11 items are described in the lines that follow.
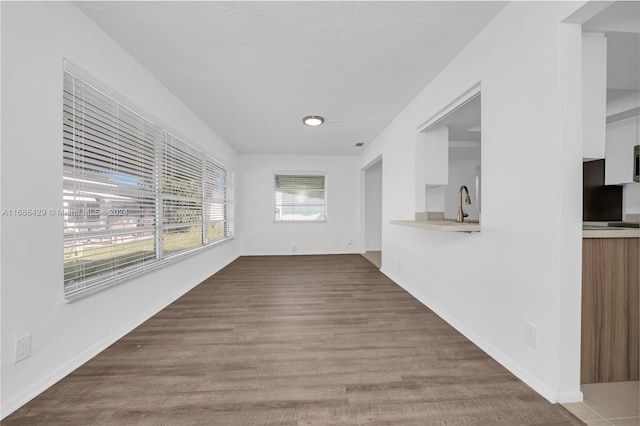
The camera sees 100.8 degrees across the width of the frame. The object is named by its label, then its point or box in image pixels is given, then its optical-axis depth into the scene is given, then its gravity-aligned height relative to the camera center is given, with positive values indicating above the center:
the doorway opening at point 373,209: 7.71 +0.04
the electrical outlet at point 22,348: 1.48 -0.79
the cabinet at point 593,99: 1.63 +0.69
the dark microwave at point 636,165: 1.85 +0.32
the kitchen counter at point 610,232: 1.60 -0.13
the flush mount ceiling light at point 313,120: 4.05 +1.41
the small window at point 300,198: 7.00 +0.33
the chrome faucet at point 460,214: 2.60 -0.03
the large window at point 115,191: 1.92 +0.18
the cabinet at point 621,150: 3.42 +0.83
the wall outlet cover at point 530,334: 1.66 -0.79
